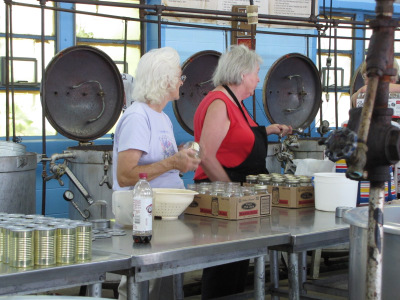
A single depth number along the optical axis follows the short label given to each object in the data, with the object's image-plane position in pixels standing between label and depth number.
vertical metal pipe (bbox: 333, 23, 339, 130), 5.76
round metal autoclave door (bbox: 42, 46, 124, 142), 4.54
